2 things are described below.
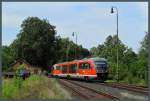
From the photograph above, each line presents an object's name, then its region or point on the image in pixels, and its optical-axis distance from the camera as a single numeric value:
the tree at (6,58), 39.22
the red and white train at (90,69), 42.44
